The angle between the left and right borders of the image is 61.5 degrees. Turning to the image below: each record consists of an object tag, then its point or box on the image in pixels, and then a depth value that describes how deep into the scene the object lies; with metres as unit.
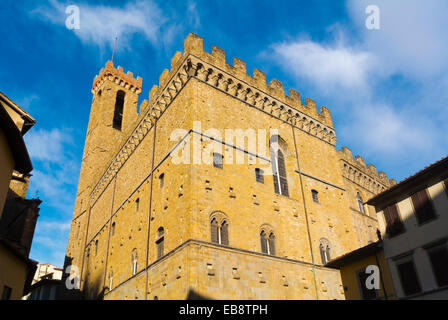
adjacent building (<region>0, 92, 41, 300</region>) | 12.09
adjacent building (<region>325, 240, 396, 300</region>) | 14.59
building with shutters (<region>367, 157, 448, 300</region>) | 12.83
